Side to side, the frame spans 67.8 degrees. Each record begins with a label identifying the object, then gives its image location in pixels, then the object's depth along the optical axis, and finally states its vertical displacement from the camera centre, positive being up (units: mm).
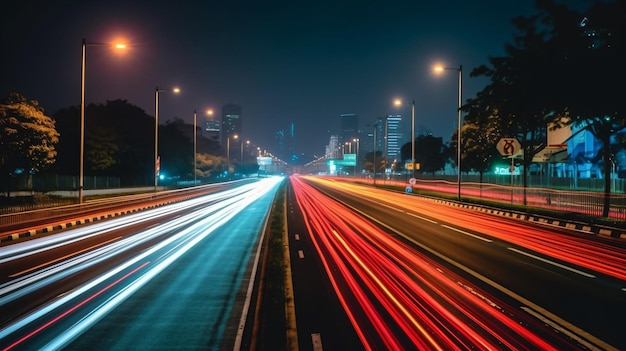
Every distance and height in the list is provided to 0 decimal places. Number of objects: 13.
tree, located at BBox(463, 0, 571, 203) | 22766 +5180
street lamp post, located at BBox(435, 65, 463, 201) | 35375 +6890
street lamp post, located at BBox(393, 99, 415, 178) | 50638 +7719
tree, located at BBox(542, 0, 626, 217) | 20391 +5169
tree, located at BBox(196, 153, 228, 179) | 78925 +1875
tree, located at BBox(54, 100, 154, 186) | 51469 +3912
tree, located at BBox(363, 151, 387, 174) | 124925 +3145
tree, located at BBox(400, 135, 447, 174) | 87562 +4184
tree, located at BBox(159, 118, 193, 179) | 71625 +3499
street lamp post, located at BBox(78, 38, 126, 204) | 27984 +4674
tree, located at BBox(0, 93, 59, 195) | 32531 +2854
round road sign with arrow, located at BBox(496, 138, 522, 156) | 29344 +1896
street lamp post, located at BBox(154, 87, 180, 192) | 38966 +7004
